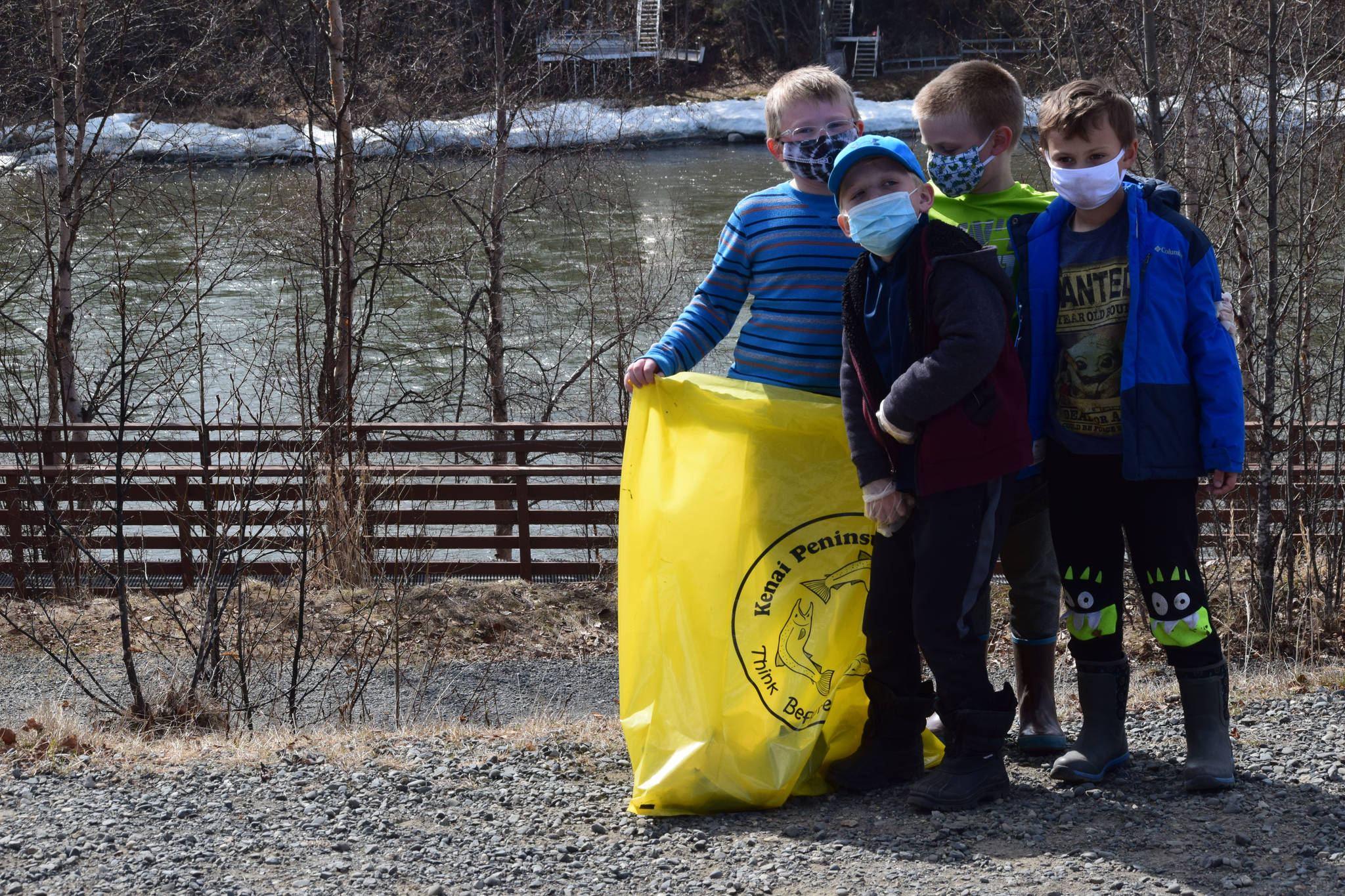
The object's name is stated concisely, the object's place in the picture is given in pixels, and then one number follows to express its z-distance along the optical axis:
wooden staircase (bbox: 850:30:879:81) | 57.56
